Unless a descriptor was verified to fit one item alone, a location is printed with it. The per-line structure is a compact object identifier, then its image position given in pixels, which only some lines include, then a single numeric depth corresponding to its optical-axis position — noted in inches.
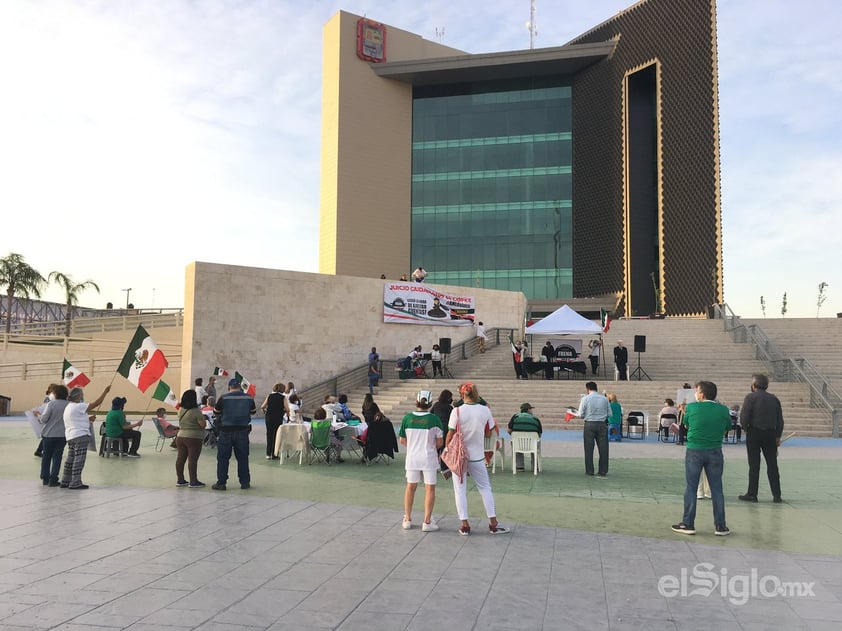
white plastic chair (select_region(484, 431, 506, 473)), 470.3
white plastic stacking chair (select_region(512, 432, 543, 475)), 459.5
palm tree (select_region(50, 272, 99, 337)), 1720.0
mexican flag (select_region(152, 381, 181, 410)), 581.3
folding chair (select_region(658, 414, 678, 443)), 679.8
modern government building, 1957.4
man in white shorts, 289.4
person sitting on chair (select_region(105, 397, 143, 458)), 534.6
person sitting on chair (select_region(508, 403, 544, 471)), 466.8
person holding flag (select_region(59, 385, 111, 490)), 379.2
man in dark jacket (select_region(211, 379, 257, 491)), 390.9
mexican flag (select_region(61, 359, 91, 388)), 572.7
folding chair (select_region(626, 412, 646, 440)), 721.6
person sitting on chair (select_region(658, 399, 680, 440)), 679.4
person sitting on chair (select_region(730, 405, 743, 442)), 624.4
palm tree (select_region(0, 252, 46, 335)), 1651.1
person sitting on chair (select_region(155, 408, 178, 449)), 573.6
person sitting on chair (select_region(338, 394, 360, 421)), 562.5
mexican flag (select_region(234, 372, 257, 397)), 627.8
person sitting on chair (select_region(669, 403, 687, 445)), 595.4
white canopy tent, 958.4
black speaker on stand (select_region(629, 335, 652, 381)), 929.5
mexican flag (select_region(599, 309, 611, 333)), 1009.4
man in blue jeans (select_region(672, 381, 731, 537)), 284.0
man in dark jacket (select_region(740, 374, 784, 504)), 359.3
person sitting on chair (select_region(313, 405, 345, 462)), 501.0
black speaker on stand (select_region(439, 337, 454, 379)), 1019.9
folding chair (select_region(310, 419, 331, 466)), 491.8
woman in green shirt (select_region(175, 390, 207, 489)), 398.3
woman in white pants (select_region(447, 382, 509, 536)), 281.0
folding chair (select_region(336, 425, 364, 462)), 511.5
